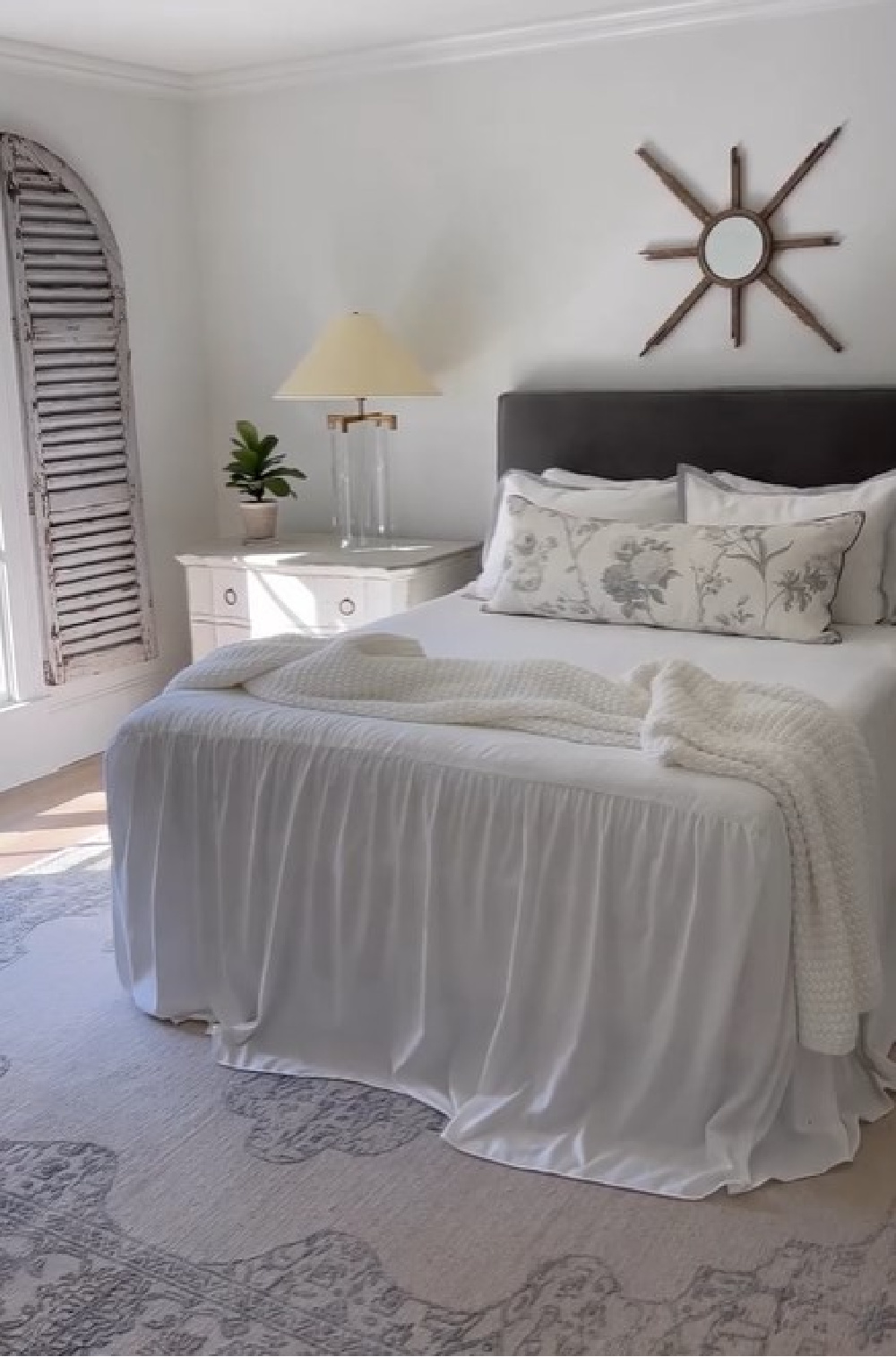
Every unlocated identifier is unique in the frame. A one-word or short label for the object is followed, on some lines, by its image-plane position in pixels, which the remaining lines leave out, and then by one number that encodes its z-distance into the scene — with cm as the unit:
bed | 243
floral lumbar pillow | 345
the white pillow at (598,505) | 398
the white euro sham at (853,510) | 357
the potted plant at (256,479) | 494
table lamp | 439
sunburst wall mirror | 408
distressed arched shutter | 448
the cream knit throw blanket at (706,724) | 243
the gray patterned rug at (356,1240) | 208
